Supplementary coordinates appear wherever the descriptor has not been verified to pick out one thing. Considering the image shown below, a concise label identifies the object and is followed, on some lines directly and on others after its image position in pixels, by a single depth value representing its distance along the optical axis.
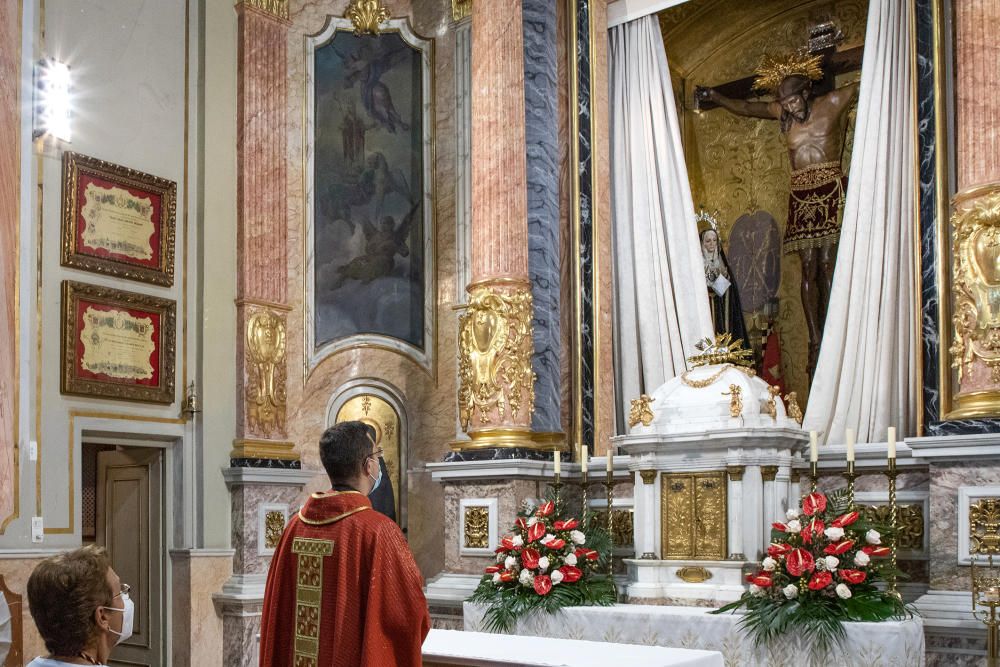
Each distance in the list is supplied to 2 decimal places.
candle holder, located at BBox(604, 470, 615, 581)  8.83
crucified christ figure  10.71
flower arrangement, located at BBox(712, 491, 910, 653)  6.89
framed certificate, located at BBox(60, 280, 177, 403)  8.94
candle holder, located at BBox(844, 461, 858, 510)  7.62
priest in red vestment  4.55
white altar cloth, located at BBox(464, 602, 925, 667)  6.73
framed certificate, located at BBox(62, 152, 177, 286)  9.04
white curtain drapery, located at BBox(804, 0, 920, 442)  9.00
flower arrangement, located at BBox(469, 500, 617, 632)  8.20
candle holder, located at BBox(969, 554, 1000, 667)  6.80
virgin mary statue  10.54
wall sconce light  8.85
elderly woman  3.00
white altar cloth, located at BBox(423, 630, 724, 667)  5.46
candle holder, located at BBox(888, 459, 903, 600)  7.43
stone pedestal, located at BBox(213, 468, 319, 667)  9.66
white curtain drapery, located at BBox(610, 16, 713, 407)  10.26
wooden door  9.70
